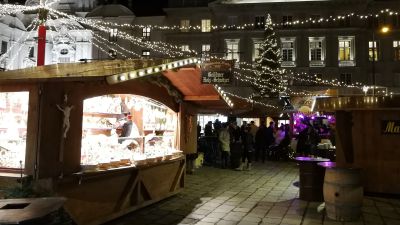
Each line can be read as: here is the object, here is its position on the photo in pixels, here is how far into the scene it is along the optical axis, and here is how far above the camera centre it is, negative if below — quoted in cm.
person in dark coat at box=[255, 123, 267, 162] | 1827 -34
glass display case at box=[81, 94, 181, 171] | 758 -3
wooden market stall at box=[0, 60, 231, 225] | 610 +0
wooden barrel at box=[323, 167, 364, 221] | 752 -122
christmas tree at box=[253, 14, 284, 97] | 3438 +600
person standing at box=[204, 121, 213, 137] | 1914 +3
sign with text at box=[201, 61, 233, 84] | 914 +144
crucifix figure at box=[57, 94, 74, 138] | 632 +29
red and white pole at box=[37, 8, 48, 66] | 1205 +272
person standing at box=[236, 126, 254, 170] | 1564 -81
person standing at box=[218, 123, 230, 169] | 1537 -34
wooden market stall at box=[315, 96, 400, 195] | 988 -14
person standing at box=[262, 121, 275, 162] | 1878 -20
